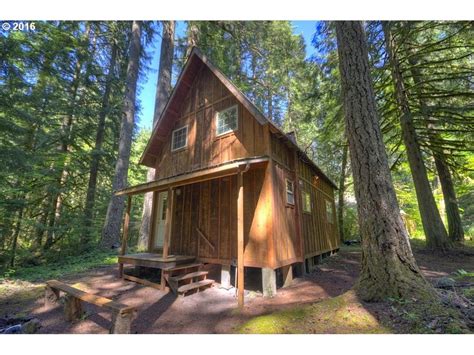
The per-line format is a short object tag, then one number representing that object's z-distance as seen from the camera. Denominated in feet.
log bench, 11.76
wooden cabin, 21.40
